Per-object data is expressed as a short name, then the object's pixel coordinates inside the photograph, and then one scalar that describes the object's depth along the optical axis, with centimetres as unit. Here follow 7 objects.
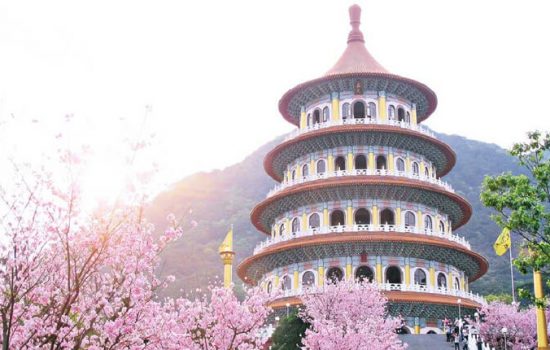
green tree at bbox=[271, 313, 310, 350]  3198
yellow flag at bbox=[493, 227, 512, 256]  3512
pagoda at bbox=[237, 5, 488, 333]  4162
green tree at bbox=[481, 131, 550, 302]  2150
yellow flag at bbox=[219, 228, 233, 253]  5106
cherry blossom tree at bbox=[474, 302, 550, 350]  5119
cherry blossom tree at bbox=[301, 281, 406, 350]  3175
